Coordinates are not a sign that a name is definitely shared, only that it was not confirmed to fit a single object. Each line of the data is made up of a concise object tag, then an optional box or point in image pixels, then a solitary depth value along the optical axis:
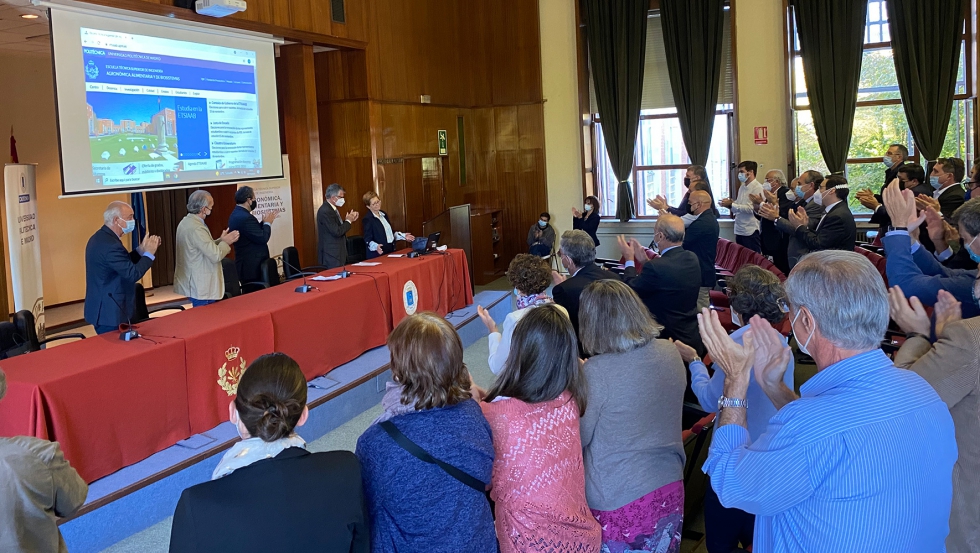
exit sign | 10.68
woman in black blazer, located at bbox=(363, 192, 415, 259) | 8.04
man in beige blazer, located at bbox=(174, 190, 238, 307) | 6.13
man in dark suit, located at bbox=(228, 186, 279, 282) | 6.88
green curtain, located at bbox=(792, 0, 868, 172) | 9.46
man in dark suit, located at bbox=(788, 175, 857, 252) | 6.14
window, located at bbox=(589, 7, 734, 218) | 10.46
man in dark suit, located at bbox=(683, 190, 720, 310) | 6.35
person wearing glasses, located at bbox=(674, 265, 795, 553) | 2.68
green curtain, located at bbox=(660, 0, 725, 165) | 10.06
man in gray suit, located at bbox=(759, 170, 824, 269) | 6.65
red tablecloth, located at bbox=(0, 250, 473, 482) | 3.58
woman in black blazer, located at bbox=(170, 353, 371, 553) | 1.81
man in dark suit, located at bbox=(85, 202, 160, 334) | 4.94
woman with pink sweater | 2.38
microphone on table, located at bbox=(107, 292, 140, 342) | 4.28
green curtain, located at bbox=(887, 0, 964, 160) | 9.02
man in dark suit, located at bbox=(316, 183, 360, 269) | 7.59
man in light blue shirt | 1.53
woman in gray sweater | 2.61
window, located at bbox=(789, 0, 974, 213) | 9.30
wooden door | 10.34
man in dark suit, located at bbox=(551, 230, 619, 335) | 4.19
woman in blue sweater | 2.10
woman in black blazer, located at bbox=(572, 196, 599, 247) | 10.08
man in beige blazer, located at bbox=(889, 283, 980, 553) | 2.20
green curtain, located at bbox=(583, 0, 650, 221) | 10.49
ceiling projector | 6.76
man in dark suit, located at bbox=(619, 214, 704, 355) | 4.40
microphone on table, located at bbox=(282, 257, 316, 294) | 5.61
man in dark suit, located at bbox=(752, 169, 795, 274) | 7.84
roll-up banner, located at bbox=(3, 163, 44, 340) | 6.32
